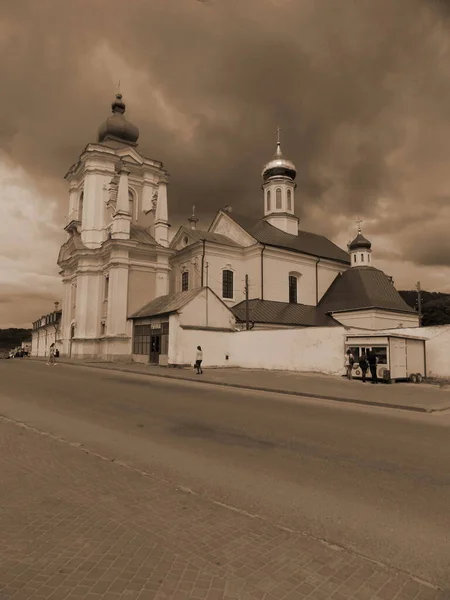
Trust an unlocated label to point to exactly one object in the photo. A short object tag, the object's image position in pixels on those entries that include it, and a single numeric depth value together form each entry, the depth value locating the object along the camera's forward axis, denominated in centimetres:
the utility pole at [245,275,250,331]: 3234
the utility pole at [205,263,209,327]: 3023
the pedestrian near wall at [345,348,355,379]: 2139
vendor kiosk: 2030
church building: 3678
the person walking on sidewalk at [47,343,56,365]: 2992
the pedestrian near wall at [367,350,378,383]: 2006
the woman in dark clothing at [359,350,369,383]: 2062
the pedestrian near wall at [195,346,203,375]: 2358
